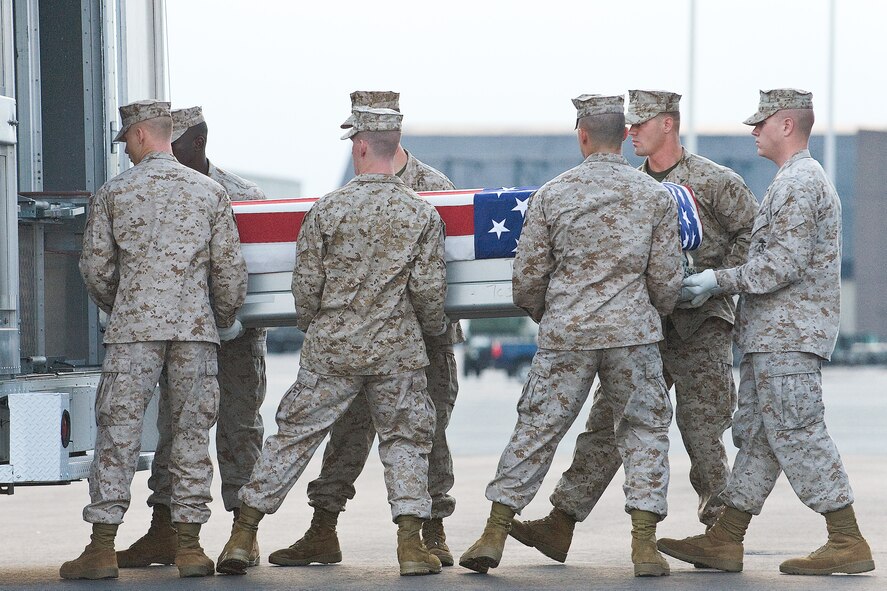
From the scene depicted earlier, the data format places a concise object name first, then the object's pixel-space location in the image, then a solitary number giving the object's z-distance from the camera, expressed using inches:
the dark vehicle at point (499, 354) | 2738.7
